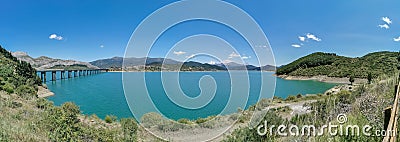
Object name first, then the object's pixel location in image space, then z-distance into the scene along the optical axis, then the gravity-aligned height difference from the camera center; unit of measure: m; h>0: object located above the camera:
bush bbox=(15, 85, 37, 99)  21.50 -2.30
